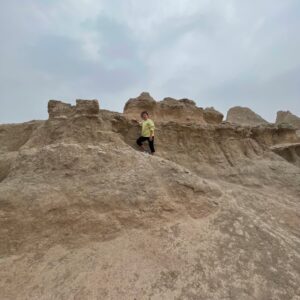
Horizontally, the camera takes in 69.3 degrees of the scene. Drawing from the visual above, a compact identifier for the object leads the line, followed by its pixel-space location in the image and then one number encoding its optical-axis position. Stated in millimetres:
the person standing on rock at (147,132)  6126
